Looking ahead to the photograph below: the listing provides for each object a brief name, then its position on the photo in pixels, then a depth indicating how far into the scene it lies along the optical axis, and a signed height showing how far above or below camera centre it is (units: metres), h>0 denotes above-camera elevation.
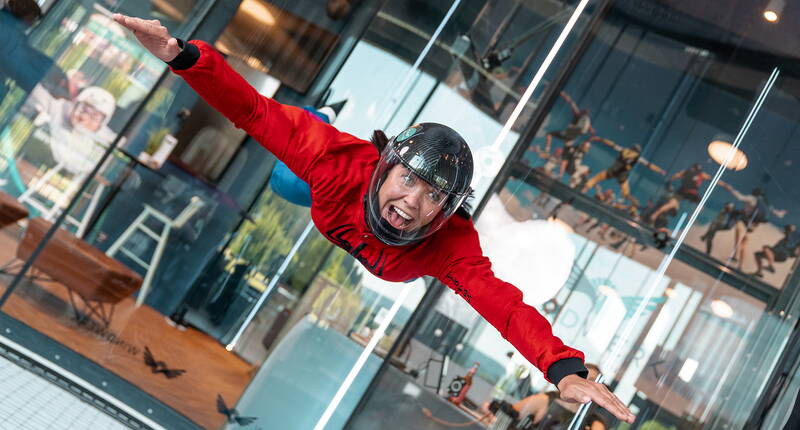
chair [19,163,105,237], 3.89 -0.31
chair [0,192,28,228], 3.87 -0.48
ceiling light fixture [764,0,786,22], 3.96 +2.50
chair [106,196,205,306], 3.95 -0.16
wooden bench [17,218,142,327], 3.86 -0.55
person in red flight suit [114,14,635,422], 2.01 +0.32
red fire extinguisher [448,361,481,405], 3.85 -0.02
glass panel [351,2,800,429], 3.75 +1.12
